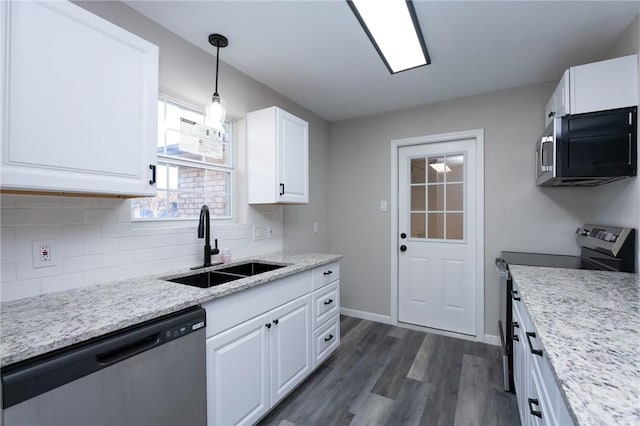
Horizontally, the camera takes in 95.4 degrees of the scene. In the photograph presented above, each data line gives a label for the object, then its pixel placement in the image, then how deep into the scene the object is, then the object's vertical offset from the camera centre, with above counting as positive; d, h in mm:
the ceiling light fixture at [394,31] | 1521 +1098
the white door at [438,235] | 2996 -233
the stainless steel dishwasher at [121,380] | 850 -580
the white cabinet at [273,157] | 2365 +470
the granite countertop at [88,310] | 888 -389
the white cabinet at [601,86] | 1731 +795
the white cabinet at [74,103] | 1069 +458
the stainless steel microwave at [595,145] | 1704 +421
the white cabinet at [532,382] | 880 -640
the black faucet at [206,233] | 1948 -139
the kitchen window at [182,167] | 1931 +335
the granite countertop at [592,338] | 605 -373
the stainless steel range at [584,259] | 1686 -322
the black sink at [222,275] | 1899 -442
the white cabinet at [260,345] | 1453 -794
